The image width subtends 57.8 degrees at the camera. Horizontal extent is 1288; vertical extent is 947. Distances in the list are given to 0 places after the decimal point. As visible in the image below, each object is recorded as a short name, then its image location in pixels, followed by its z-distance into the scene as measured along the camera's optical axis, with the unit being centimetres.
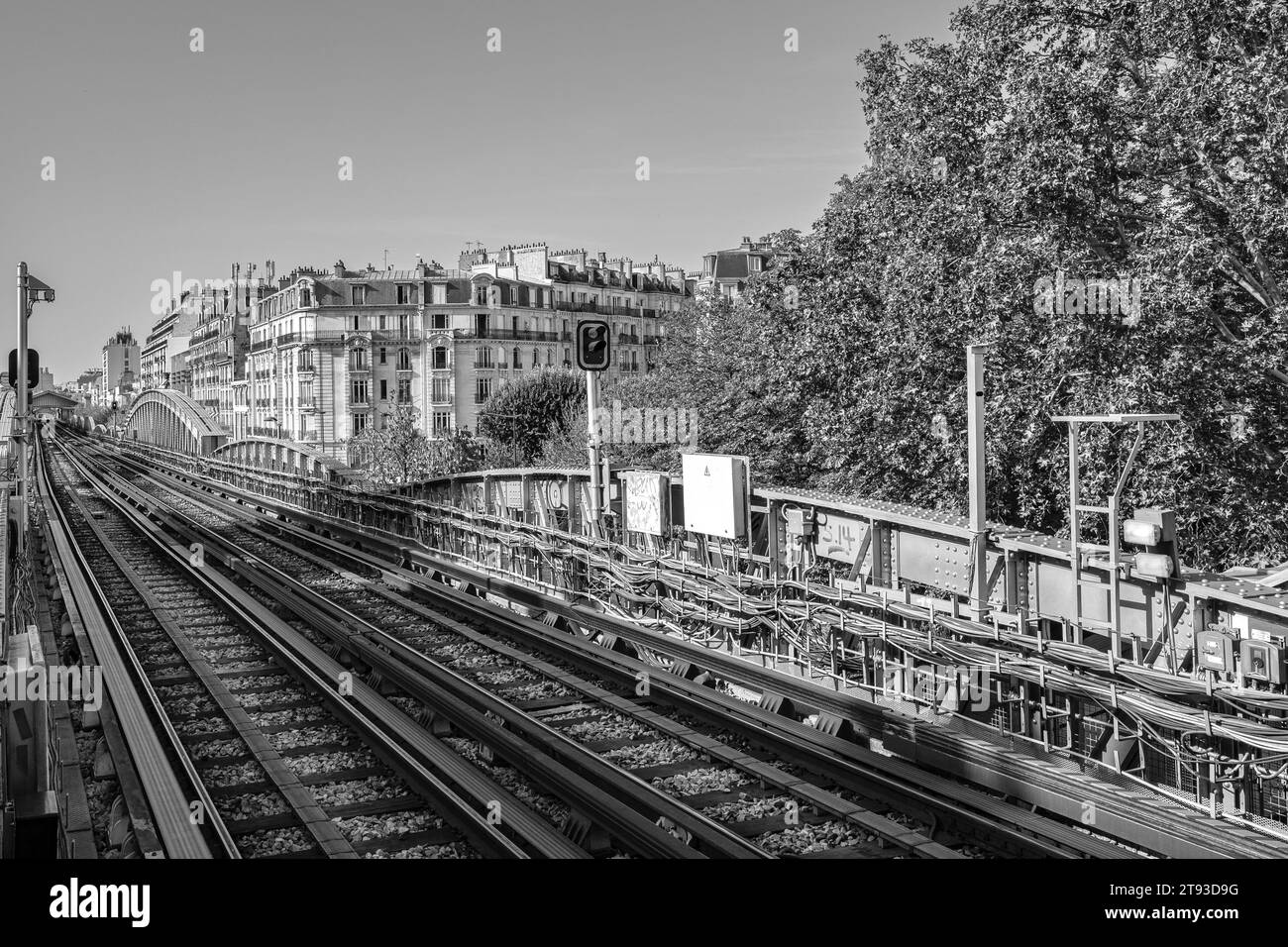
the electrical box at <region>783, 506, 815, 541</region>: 1576
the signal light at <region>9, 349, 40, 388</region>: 1986
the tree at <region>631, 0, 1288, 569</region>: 1598
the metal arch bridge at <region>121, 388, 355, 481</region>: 4547
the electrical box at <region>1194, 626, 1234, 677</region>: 926
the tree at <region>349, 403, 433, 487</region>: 5597
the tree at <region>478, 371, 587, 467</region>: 6394
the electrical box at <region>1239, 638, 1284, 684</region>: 888
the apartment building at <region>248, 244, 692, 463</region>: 8200
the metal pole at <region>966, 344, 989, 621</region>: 1155
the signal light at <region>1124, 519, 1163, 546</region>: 978
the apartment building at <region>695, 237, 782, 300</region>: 8219
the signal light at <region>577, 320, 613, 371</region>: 1652
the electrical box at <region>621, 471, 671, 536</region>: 1827
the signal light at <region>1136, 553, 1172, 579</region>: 984
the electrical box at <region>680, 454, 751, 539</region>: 1606
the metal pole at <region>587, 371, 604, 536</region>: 1711
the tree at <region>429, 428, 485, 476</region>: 5384
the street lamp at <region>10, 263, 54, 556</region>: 2009
